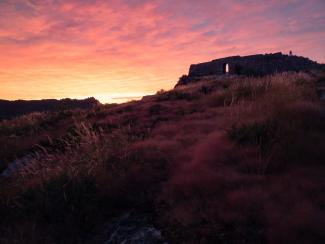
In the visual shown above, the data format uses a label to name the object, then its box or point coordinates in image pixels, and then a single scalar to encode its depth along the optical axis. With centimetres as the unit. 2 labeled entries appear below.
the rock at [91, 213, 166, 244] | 353
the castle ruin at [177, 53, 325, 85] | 2830
